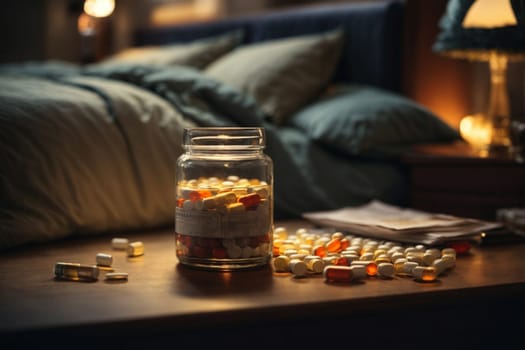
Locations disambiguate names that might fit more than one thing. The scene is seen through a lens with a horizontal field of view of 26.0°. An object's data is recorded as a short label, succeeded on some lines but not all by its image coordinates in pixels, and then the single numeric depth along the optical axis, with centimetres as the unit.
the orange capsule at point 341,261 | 69
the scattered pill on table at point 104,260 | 70
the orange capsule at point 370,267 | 67
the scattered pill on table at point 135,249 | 74
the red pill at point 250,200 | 67
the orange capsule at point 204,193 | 68
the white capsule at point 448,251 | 72
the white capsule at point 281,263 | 68
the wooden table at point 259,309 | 58
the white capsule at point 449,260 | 69
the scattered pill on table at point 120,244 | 76
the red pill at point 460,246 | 75
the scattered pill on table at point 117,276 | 66
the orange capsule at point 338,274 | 66
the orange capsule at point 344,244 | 74
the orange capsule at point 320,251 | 72
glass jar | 67
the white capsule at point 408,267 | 67
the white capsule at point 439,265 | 67
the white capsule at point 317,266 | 68
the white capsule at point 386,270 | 67
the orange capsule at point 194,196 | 68
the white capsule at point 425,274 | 66
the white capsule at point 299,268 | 67
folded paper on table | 76
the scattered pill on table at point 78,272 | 66
